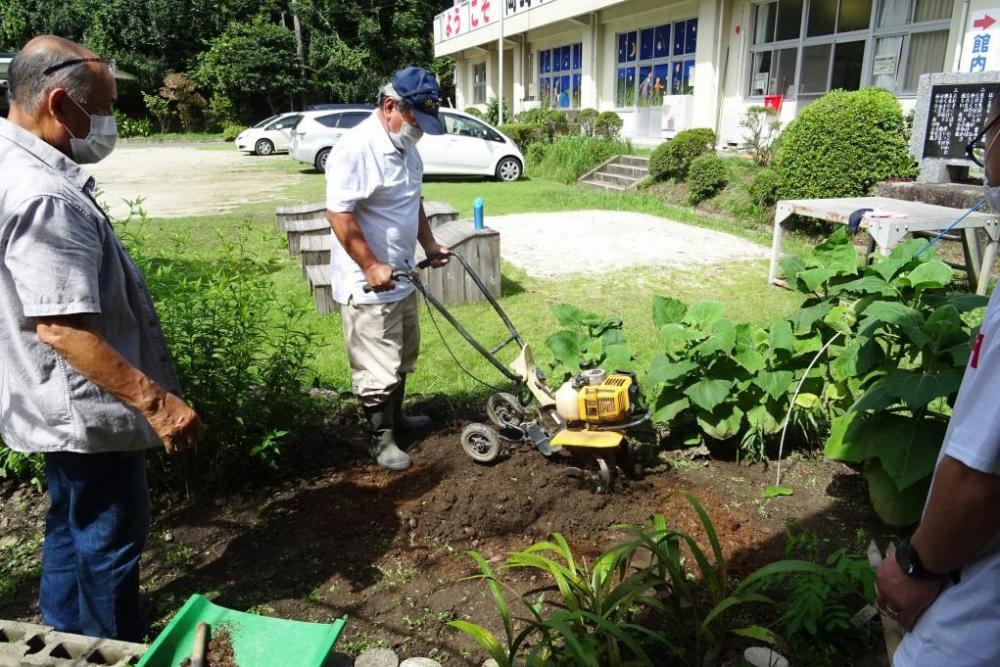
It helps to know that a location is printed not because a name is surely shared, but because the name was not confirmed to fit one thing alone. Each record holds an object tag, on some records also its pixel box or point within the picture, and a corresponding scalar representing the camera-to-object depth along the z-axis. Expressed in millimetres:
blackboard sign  8039
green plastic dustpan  2105
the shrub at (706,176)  12383
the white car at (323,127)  18219
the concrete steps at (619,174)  15328
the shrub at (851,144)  9594
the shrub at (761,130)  12577
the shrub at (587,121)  19797
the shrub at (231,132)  35875
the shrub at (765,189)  10969
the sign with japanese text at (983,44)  9867
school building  11773
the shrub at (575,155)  16953
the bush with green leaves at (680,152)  13633
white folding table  6109
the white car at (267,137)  26266
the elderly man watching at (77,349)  1948
